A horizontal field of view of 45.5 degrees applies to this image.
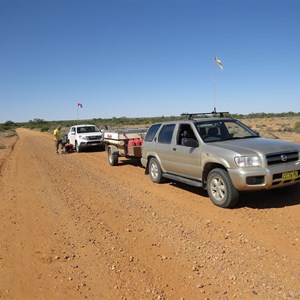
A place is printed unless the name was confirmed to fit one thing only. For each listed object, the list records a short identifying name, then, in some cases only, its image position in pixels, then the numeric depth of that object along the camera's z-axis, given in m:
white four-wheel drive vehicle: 21.05
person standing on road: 21.00
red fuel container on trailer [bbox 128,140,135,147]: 12.90
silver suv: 6.71
